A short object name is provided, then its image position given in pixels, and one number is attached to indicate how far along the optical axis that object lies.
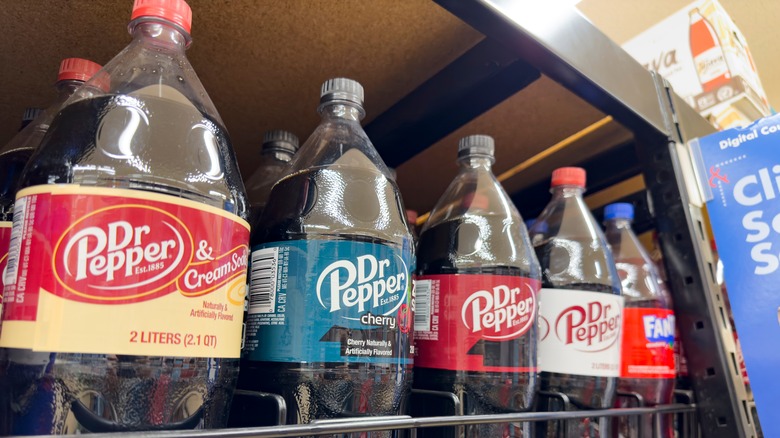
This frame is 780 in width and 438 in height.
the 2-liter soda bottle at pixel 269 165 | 1.02
